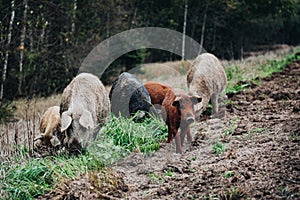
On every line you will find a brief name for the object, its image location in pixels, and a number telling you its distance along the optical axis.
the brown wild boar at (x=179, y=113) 7.31
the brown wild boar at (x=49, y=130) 8.45
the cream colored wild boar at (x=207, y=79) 9.20
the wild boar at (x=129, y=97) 9.54
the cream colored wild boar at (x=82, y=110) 7.32
